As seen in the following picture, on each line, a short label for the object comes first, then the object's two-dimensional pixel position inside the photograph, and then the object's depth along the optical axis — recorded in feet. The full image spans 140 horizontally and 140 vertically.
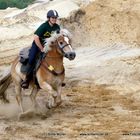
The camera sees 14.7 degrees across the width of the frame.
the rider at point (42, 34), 38.72
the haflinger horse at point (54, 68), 38.60
